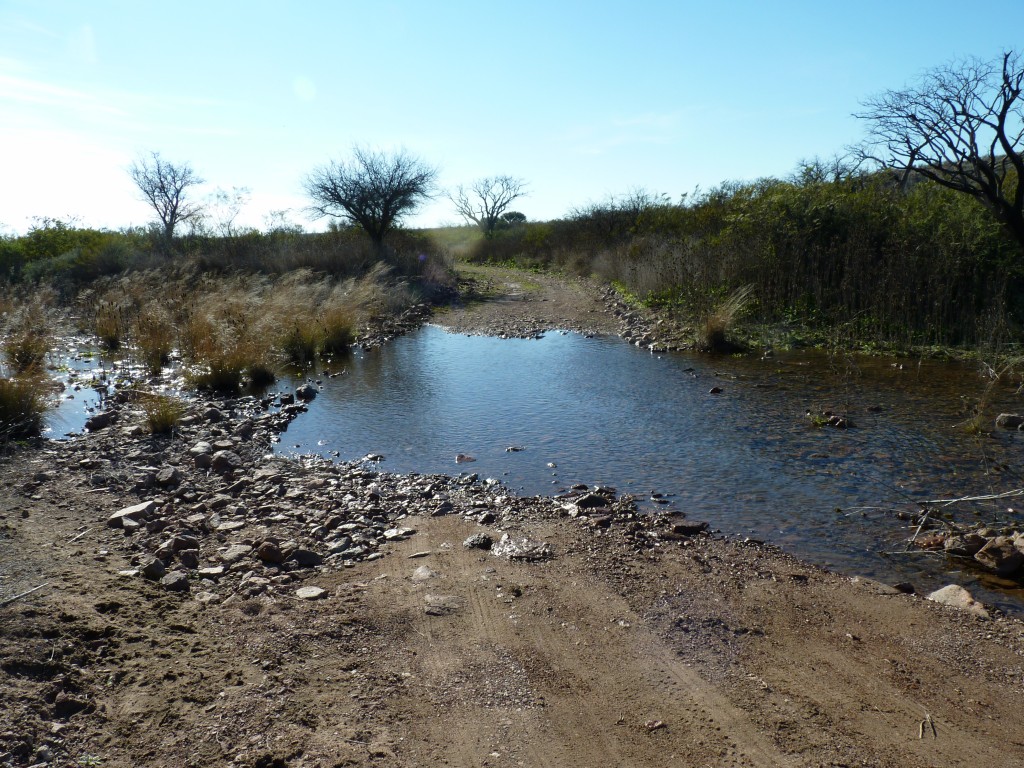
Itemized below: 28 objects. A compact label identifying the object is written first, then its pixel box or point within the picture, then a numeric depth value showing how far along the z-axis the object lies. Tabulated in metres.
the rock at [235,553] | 4.50
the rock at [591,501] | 5.78
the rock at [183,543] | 4.53
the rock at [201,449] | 6.95
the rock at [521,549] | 4.73
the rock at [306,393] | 10.34
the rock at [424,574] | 4.33
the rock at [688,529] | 5.30
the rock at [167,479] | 5.97
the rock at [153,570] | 4.07
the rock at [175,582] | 3.97
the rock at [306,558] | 4.50
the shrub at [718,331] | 13.88
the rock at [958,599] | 4.07
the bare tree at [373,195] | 27.84
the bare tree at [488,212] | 60.22
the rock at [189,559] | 4.35
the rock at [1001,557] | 4.57
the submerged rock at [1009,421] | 8.02
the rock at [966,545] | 4.88
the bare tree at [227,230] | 26.83
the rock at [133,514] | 4.89
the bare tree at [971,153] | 14.92
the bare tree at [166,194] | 31.75
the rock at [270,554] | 4.50
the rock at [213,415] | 8.70
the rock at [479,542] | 4.93
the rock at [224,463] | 6.57
